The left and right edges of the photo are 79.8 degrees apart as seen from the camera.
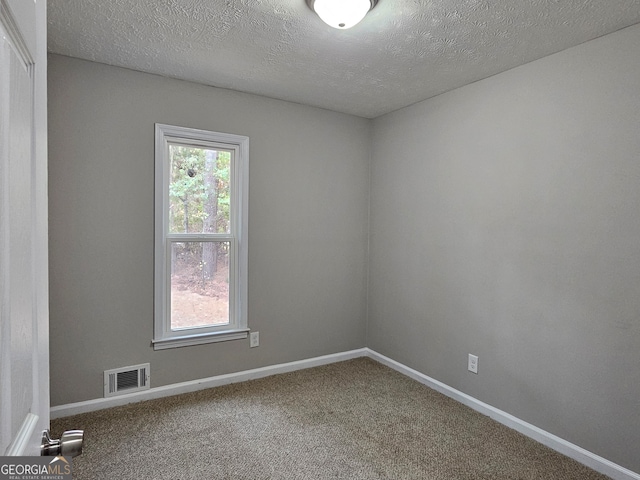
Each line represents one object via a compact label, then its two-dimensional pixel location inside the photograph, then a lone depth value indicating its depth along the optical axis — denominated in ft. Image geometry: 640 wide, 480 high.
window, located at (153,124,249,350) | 9.57
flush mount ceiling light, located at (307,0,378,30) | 5.90
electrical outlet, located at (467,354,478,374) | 9.37
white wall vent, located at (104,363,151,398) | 8.98
